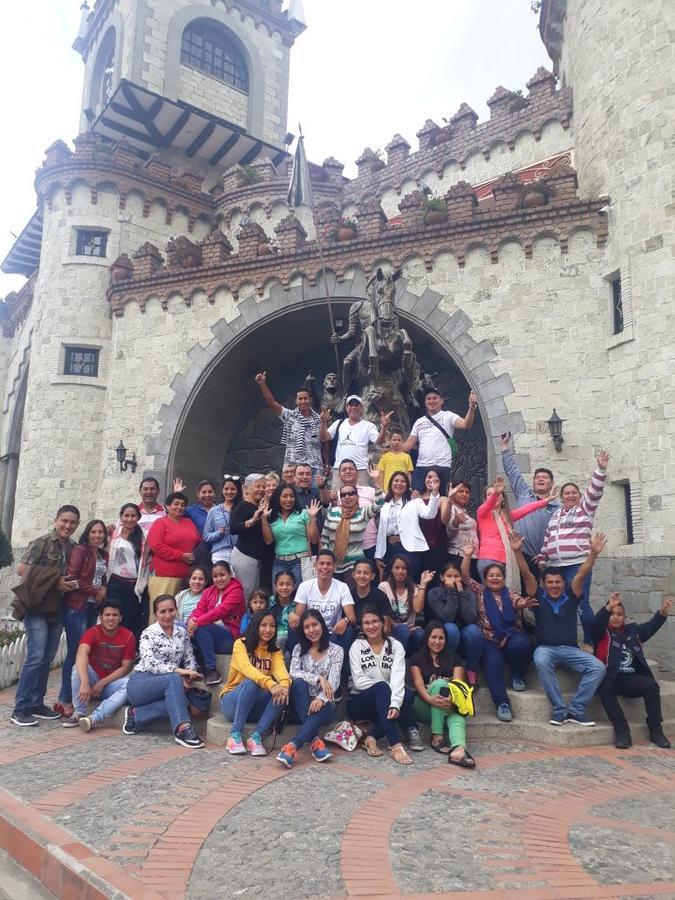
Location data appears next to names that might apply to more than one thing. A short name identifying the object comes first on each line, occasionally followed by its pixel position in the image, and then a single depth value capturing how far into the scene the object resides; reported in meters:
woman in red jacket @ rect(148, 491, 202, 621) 7.48
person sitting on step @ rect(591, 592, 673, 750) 6.14
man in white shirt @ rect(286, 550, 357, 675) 6.15
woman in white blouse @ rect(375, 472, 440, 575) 7.02
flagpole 14.51
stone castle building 11.31
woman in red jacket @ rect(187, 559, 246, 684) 6.76
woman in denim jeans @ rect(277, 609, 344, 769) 5.44
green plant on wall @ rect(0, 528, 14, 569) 13.95
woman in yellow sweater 5.59
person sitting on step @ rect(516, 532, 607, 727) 6.18
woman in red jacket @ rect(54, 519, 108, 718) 6.83
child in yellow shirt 8.58
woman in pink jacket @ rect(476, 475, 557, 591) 6.94
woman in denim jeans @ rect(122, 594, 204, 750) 6.02
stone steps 6.00
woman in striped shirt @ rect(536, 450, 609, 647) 6.92
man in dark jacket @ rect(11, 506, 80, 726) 6.48
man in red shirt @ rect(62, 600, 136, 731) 6.35
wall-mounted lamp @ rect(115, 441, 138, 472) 15.04
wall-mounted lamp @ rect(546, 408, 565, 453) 11.40
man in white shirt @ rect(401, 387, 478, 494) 8.93
